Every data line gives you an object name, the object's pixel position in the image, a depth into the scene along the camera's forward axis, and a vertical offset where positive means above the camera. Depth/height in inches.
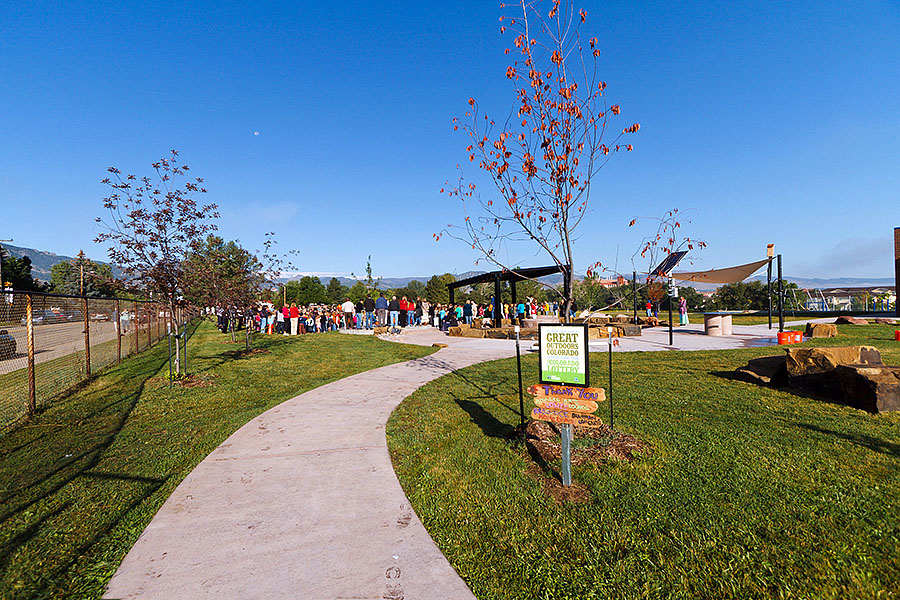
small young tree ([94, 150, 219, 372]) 334.3 +52.2
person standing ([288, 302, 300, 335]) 877.2 -25.0
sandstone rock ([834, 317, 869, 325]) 745.0 -49.3
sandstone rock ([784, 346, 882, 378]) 265.7 -42.4
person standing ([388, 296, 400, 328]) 969.9 -19.1
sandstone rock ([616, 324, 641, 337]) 755.5 -60.4
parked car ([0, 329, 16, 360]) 335.9 -33.3
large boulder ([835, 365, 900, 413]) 220.5 -51.6
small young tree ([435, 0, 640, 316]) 179.0 +68.9
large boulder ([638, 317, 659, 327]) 963.0 -57.6
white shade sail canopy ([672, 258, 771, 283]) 921.0 +56.9
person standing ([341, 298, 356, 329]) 1000.2 -20.0
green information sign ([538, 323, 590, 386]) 148.3 -20.3
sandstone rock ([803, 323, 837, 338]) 594.9 -52.2
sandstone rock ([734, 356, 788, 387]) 287.9 -55.9
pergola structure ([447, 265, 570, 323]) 697.9 +44.2
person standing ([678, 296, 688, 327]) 931.3 -31.8
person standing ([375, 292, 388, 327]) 923.4 -15.1
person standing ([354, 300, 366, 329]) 1036.5 -31.0
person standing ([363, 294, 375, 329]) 933.2 -11.2
